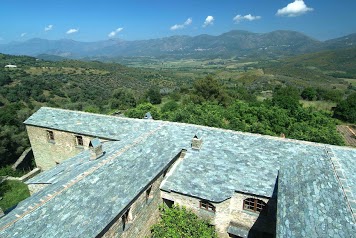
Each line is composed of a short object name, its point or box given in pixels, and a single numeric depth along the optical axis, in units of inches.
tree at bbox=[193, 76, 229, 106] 2329.0
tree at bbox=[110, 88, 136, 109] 2487.7
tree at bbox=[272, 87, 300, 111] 1804.9
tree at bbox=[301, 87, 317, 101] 2918.3
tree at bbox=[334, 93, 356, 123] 2148.7
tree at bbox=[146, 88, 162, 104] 2714.1
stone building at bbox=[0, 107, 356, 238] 417.4
